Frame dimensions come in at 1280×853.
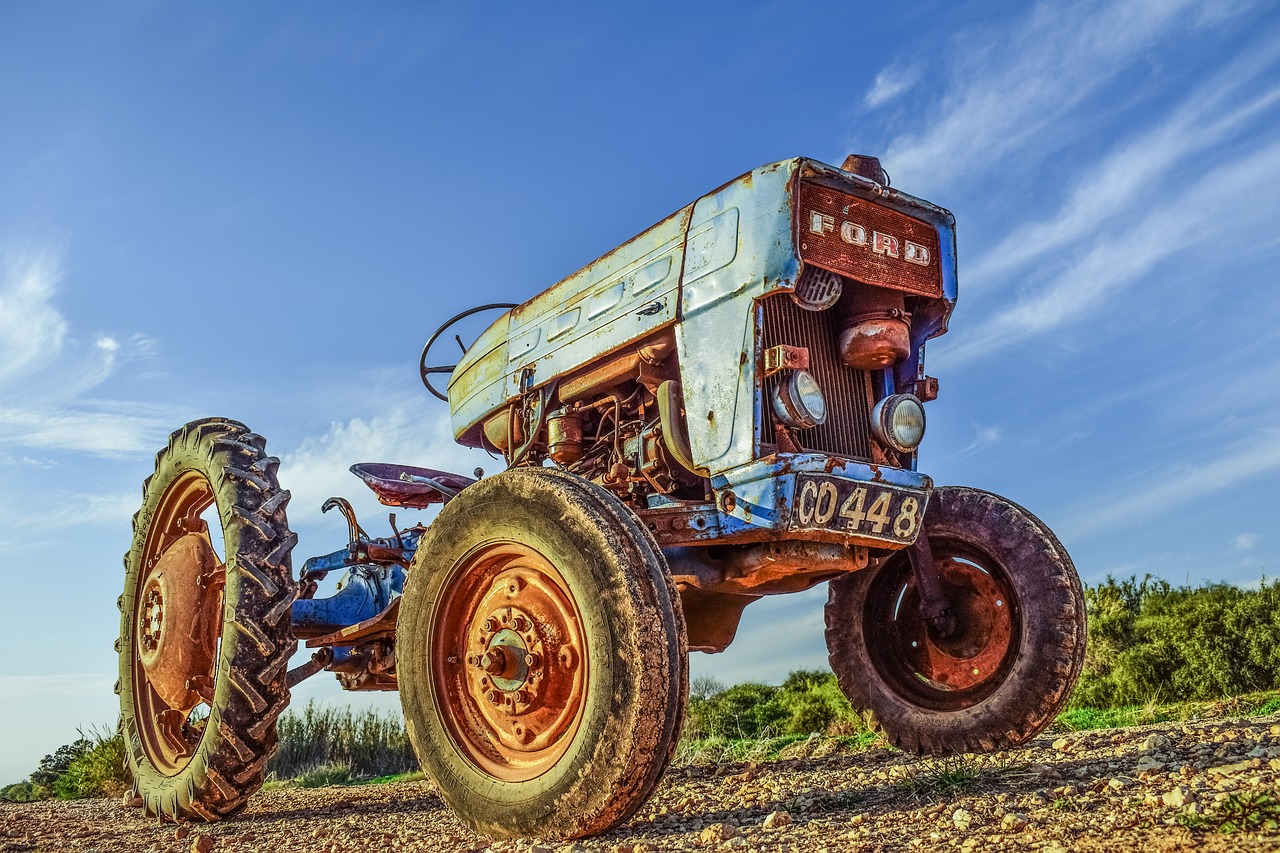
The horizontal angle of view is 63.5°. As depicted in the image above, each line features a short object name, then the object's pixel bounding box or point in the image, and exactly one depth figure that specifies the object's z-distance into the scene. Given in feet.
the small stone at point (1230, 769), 11.73
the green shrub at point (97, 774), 30.63
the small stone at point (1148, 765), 13.43
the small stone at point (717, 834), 11.50
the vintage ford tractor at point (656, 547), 12.51
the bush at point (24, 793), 34.22
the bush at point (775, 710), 38.40
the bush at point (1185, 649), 35.73
